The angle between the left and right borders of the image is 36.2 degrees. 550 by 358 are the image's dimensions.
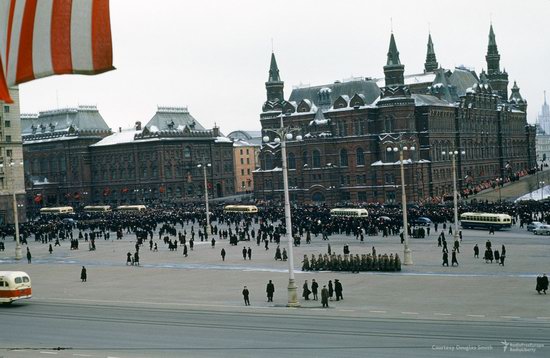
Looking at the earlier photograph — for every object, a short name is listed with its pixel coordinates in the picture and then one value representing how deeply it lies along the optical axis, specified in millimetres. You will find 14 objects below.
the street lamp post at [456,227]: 57322
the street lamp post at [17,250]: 63656
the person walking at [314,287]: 37781
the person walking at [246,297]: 35991
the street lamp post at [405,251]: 47853
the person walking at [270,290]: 36781
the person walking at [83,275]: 47453
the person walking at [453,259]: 46384
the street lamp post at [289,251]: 34594
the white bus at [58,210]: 118750
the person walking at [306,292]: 37562
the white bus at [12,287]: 38625
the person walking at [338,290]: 36781
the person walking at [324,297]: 34719
